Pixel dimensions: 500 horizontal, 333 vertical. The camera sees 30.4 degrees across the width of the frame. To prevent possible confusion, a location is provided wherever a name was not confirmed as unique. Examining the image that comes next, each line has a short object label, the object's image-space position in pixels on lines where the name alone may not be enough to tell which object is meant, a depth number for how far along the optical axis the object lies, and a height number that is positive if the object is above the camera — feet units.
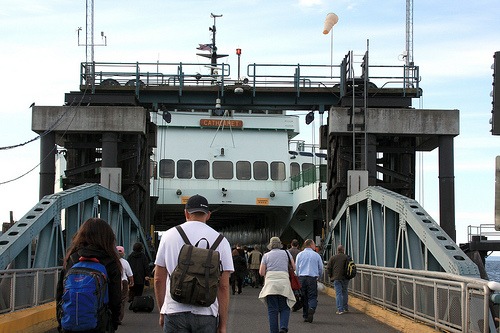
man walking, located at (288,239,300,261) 60.13 -3.82
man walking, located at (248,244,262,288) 99.35 -7.78
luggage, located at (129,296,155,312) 59.72 -7.35
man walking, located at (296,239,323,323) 55.11 -5.23
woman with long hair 21.47 -1.45
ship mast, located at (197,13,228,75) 153.17 +22.86
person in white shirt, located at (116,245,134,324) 41.32 -3.92
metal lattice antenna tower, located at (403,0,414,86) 111.07 +19.43
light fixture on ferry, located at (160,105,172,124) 98.43 +7.96
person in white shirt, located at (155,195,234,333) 21.50 -2.21
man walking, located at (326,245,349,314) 59.88 -5.70
